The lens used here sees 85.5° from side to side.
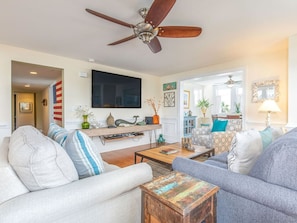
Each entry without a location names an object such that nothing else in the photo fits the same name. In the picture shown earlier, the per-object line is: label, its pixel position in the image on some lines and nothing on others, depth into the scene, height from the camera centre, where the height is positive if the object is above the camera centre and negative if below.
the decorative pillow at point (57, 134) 1.37 -0.23
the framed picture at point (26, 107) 8.38 +0.15
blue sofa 0.77 -0.42
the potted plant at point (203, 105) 6.57 +0.18
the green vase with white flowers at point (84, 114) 3.49 -0.10
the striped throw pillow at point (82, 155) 1.04 -0.30
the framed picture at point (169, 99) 4.89 +0.32
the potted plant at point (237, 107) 6.09 +0.06
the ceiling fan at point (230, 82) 4.93 +0.84
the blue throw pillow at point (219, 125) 3.48 -0.36
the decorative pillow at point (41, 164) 0.79 -0.28
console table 3.37 -0.52
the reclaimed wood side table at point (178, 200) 0.64 -0.38
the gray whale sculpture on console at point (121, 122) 4.01 -0.33
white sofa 0.70 -0.43
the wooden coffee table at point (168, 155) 2.16 -0.65
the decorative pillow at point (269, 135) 1.23 -0.22
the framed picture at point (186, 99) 6.29 +0.41
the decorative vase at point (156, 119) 4.79 -0.29
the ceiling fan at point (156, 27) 1.41 +0.89
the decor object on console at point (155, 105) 4.80 +0.14
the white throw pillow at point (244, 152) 1.07 -0.30
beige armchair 2.93 -0.56
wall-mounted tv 3.72 +0.48
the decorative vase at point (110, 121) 3.86 -0.28
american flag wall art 4.05 +0.19
